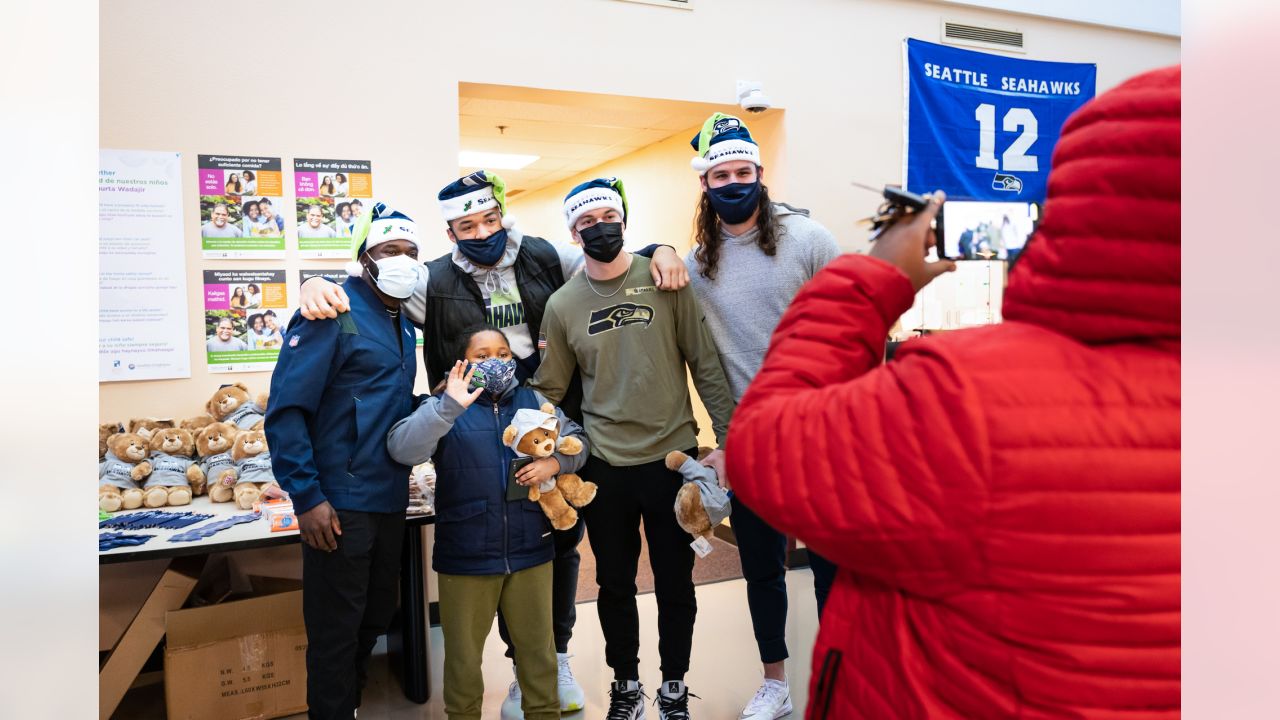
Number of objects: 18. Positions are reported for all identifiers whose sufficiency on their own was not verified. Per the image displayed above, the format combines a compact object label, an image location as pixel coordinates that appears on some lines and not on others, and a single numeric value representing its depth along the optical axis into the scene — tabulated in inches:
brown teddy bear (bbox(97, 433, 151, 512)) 126.9
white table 107.3
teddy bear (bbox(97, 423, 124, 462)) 136.6
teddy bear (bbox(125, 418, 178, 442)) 140.5
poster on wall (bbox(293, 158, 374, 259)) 159.6
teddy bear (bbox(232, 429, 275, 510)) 127.5
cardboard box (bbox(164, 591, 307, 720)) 114.3
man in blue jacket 89.3
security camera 183.3
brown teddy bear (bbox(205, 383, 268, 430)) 146.2
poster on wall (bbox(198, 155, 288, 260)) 154.3
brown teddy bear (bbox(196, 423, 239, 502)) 131.5
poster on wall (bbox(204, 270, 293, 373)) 155.1
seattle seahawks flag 210.8
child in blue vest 96.8
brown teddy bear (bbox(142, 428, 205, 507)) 129.1
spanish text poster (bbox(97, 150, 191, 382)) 149.4
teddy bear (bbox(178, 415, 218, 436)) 144.6
